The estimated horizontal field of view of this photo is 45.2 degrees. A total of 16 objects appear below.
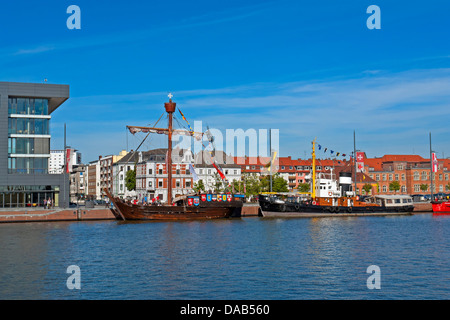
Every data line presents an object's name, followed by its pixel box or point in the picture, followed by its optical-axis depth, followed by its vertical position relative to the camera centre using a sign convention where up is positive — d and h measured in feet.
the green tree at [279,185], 421.18 -3.76
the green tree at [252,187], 390.01 -4.88
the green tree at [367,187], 479.82 -6.75
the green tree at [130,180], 473.26 +1.13
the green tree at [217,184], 391.06 -2.49
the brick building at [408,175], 524.52 +4.33
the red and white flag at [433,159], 344.08 +12.87
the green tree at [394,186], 500.74 -6.16
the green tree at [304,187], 471.66 -6.24
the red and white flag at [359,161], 328.90 +11.40
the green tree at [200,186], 392.59 -3.86
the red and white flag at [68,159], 257.32 +10.89
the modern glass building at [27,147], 253.44 +16.79
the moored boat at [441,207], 323.37 -16.79
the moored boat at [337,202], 274.36 -11.71
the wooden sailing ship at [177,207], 246.47 -12.03
